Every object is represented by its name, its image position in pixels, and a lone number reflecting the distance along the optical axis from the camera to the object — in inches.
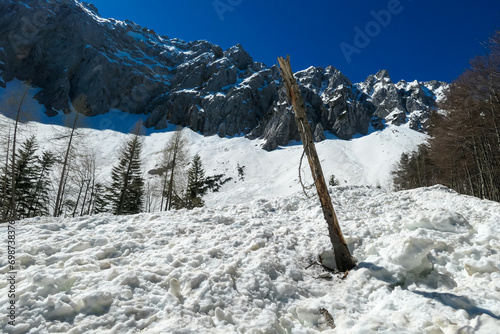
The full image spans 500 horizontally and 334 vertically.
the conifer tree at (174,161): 808.3
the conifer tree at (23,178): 714.8
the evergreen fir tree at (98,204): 978.1
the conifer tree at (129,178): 807.7
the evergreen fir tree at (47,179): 833.5
